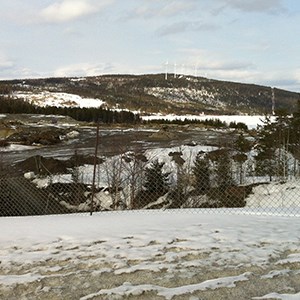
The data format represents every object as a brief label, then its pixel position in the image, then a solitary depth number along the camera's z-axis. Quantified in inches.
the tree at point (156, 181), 678.5
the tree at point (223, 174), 696.1
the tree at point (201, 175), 640.4
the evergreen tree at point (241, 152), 823.7
